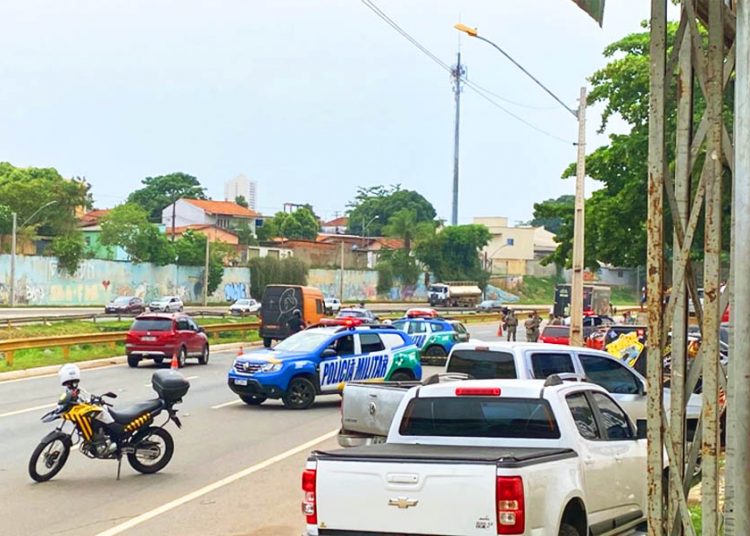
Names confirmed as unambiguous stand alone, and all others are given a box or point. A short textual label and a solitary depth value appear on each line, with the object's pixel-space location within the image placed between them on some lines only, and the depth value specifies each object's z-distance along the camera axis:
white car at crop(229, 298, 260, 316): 73.19
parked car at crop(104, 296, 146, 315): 66.12
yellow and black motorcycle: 13.65
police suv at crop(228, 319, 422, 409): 22.03
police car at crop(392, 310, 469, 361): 37.41
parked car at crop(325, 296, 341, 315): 68.38
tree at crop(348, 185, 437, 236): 155.00
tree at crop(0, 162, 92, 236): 89.62
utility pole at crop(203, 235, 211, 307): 81.76
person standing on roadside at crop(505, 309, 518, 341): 46.12
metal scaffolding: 6.27
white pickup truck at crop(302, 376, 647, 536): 7.33
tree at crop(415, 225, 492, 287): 116.62
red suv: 32.88
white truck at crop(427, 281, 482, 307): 98.19
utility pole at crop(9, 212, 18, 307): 66.56
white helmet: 13.70
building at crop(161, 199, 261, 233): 131.50
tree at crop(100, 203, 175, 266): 88.31
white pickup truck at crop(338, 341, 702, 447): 15.22
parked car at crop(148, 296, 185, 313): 63.47
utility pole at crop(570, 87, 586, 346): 27.03
